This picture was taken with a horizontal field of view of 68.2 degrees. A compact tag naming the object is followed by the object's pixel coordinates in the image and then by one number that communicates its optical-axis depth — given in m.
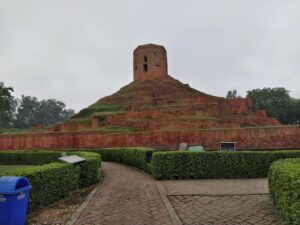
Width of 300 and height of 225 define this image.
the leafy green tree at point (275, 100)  37.28
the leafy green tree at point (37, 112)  53.55
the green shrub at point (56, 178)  4.63
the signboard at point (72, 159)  6.13
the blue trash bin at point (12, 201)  3.59
